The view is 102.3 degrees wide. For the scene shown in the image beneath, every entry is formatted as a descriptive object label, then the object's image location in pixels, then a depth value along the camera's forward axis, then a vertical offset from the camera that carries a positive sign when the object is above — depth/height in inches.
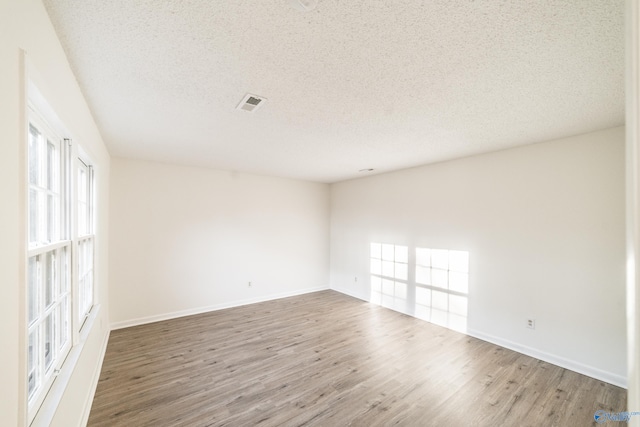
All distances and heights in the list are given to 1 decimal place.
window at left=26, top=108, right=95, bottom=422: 50.5 -11.0
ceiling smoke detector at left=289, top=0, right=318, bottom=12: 42.9 +35.0
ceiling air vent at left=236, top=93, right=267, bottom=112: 78.3 +34.5
